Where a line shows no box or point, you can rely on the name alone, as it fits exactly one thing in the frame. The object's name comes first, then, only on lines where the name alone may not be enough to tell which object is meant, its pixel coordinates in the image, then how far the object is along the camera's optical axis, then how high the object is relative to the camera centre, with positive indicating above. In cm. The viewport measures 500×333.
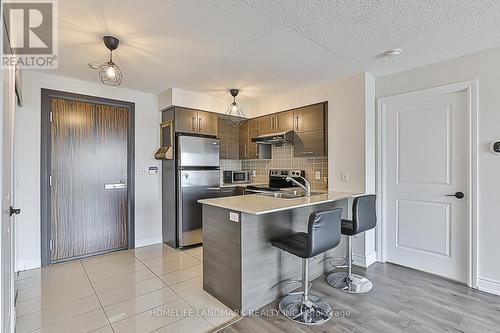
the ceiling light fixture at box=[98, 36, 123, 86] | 234 +94
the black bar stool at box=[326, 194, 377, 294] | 267 -69
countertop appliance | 494 -22
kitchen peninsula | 224 -79
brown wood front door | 338 -16
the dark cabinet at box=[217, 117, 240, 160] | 470 +50
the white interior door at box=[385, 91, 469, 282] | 282 -21
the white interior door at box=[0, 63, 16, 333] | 140 -25
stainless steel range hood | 407 +47
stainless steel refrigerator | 396 -23
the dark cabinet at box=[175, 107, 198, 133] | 396 +74
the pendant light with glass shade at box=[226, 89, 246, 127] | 379 +87
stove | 423 -30
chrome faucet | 323 -31
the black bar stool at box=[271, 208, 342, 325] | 206 -70
